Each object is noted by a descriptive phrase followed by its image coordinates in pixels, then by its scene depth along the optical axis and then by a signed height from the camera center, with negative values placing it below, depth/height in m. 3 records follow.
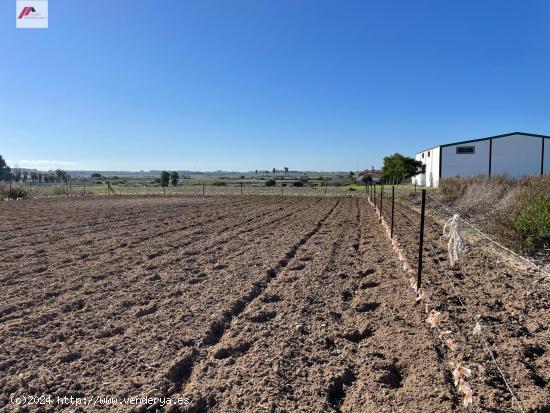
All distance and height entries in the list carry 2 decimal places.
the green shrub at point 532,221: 7.95 -0.62
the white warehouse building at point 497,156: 39.97 +3.39
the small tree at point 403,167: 50.25 +2.54
